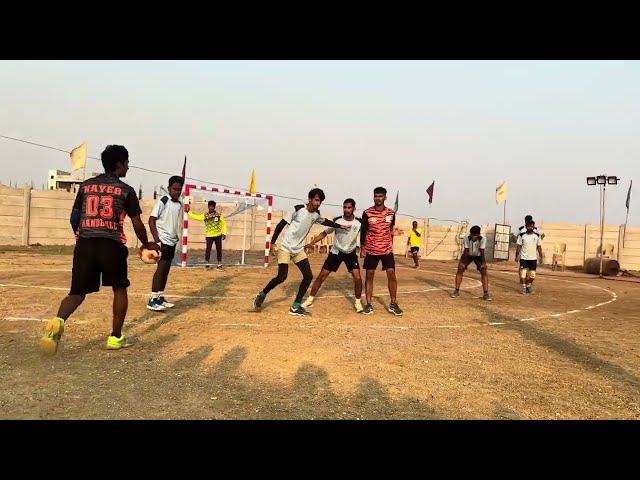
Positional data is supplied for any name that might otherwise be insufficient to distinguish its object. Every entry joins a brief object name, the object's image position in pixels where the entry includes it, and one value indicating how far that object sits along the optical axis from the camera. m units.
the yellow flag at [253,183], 18.19
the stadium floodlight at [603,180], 17.25
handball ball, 4.81
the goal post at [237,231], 19.77
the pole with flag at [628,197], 25.98
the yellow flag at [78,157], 23.48
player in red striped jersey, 7.78
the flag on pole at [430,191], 28.84
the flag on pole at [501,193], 26.64
